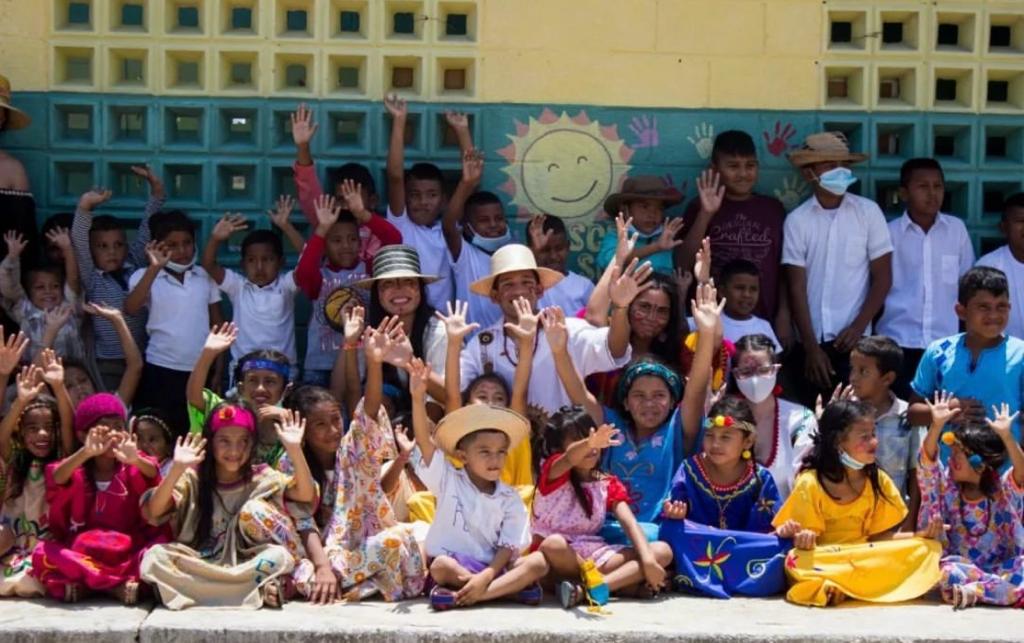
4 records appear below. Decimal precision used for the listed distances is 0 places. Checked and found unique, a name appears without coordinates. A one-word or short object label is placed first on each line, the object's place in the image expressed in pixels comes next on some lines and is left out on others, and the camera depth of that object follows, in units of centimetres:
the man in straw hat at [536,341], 718
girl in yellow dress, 643
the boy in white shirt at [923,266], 793
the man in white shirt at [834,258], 788
